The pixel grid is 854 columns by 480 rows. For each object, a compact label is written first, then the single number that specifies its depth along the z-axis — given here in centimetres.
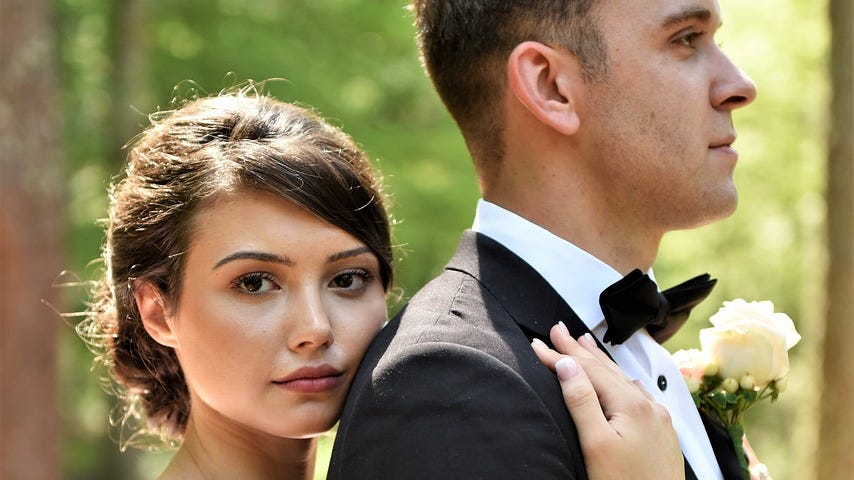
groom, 271
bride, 271
